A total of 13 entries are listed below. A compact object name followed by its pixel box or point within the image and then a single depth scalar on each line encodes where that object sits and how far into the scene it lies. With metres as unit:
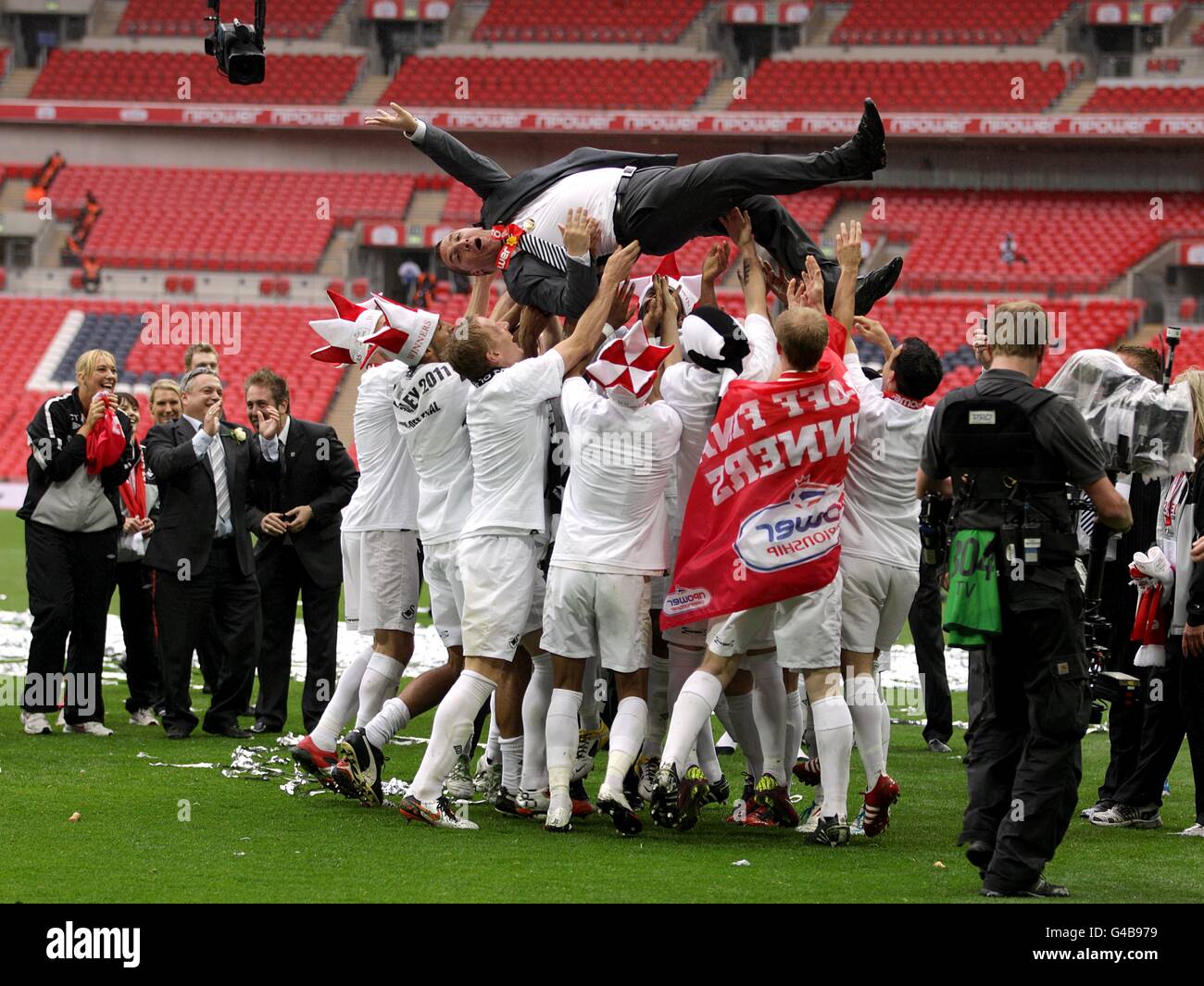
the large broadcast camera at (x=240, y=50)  9.27
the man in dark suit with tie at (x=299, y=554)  9.15
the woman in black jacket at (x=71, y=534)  8.62
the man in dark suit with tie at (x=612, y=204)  6.49
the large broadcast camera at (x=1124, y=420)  6.18
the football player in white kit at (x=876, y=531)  6.63
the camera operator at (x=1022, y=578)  5.15
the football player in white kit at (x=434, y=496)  6.92
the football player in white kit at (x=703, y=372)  6.58
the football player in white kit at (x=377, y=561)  7.38
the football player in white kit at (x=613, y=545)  6.40
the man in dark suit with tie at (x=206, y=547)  8.82
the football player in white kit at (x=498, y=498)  6.51
